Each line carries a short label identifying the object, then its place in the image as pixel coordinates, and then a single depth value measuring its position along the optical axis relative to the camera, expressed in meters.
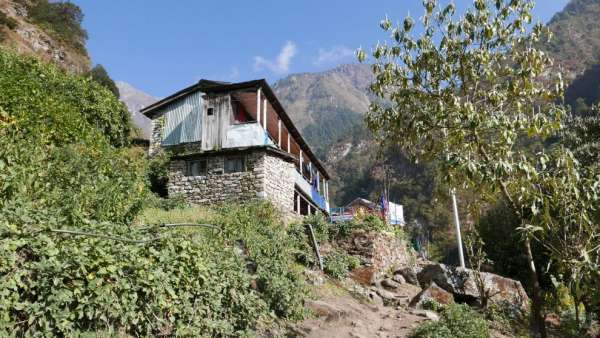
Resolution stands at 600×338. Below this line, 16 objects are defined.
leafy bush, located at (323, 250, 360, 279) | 14.19
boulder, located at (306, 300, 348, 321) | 9.17
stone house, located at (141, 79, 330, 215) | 19.31
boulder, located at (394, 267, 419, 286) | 16.67
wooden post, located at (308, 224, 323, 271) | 14.18
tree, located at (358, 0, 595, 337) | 5.36
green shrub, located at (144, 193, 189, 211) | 16.81
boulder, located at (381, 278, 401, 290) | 15.19
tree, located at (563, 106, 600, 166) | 20.83
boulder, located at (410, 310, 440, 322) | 10.92
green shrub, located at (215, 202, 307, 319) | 8.24
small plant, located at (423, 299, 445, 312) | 12.34
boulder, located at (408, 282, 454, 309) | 12.80
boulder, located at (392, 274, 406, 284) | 16.34
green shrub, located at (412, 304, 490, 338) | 8.40
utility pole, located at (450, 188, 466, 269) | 20.82
